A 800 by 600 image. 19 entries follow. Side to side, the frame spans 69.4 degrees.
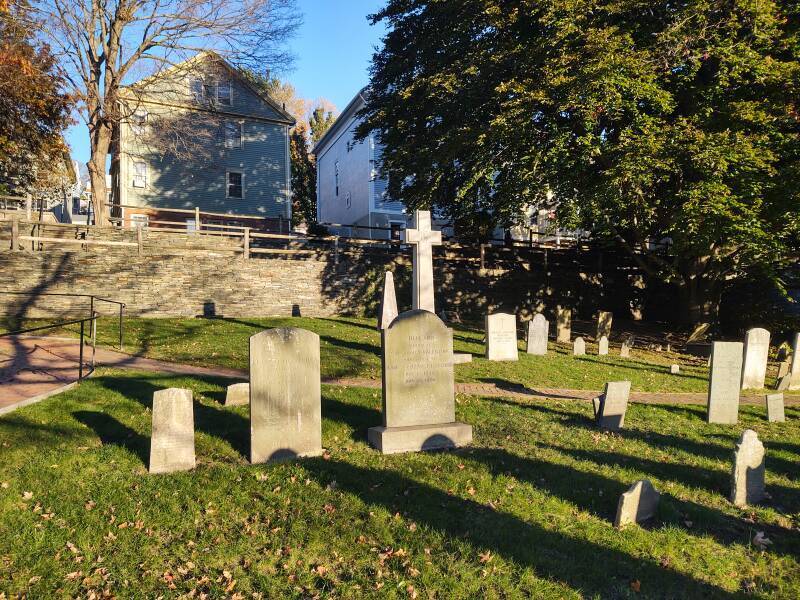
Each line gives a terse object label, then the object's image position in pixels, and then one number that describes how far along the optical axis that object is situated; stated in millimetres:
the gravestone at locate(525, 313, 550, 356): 15602
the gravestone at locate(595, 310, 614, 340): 19375
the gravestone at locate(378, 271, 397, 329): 17734
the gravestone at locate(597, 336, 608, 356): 16641
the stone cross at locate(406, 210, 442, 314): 14383
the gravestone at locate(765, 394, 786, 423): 9500
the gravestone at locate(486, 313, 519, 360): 14445
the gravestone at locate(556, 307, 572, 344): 19062
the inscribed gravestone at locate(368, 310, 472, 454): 7270
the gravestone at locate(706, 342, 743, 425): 9305
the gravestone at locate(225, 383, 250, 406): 8805
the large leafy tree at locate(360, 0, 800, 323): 15352
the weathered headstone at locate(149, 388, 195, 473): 6215
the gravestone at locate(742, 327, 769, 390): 12719
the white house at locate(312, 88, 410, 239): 34375
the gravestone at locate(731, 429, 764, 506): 5914
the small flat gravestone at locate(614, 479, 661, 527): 5238
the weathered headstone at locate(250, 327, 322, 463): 6641
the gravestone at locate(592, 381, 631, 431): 8375
